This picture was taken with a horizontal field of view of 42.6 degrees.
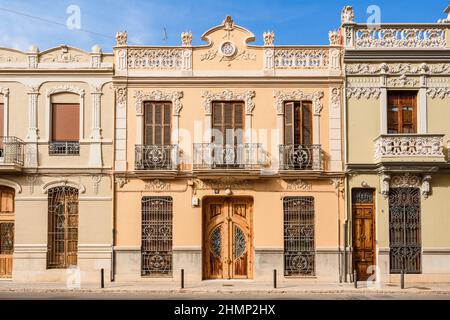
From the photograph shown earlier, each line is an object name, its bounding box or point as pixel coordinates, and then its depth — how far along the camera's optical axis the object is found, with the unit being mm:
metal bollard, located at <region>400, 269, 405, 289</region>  18675
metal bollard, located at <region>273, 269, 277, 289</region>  18938
